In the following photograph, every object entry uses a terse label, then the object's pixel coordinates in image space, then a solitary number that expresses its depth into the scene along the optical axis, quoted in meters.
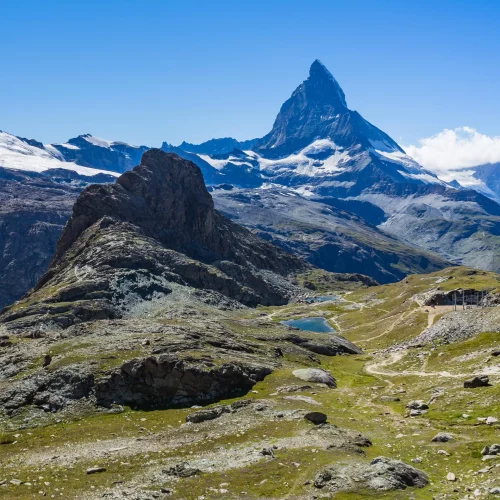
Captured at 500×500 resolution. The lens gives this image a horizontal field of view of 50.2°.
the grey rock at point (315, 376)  87.50
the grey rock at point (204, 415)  64.19
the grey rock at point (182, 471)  45.19
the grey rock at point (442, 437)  48.28
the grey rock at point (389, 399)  71.50
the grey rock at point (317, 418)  58.28
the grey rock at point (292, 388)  79.82
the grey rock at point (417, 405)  63.72
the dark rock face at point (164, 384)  75.31
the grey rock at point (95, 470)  47.00
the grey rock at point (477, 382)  65.94
